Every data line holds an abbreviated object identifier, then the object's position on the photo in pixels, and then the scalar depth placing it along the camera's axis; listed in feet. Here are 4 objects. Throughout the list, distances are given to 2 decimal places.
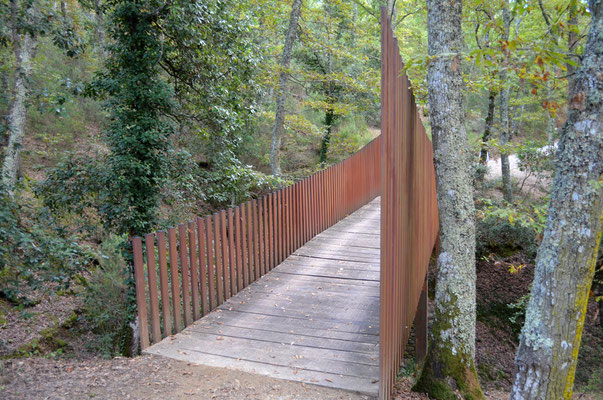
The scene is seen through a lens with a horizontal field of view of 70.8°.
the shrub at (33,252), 12.96
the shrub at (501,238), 41.24
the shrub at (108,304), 22.08
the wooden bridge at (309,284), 11.27
